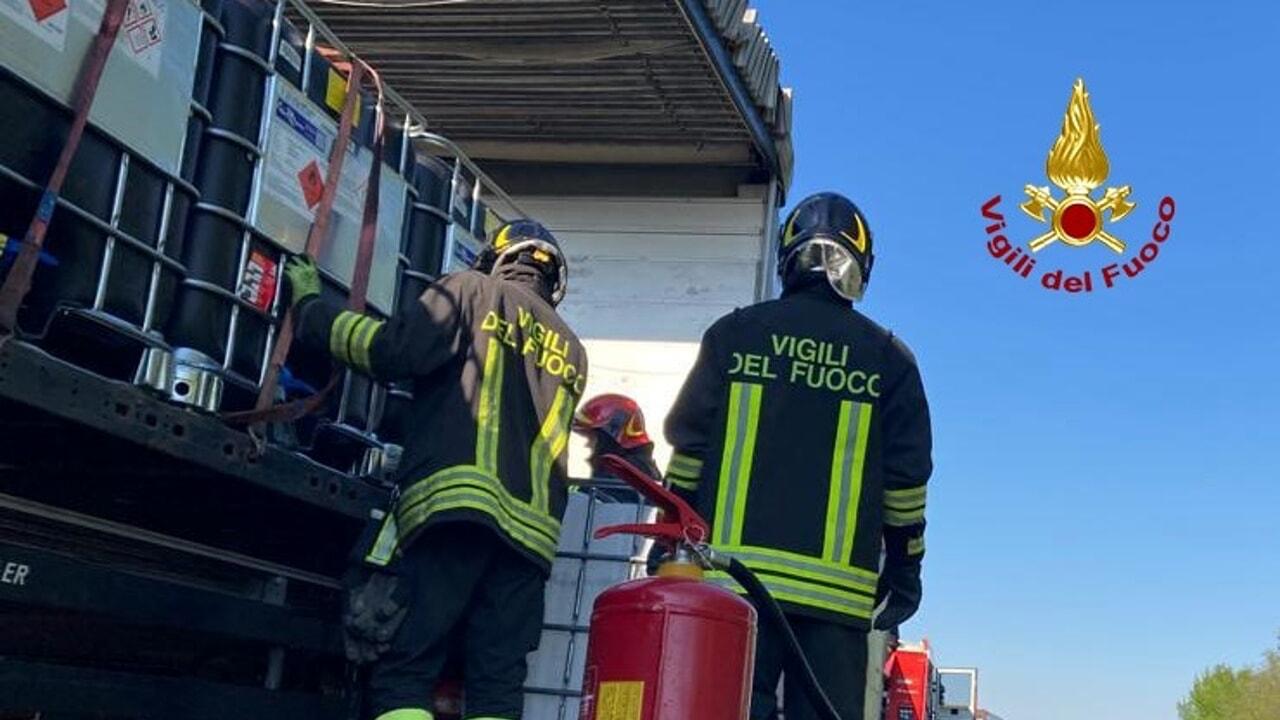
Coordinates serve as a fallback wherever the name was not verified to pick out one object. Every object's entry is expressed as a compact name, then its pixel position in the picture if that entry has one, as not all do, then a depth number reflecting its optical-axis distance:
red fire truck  13.20
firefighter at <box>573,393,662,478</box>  5.78
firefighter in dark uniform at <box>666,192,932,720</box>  3.76
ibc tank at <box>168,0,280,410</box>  3.39
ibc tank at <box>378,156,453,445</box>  4.40
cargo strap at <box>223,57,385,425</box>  3.59
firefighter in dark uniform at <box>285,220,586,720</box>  3.79
